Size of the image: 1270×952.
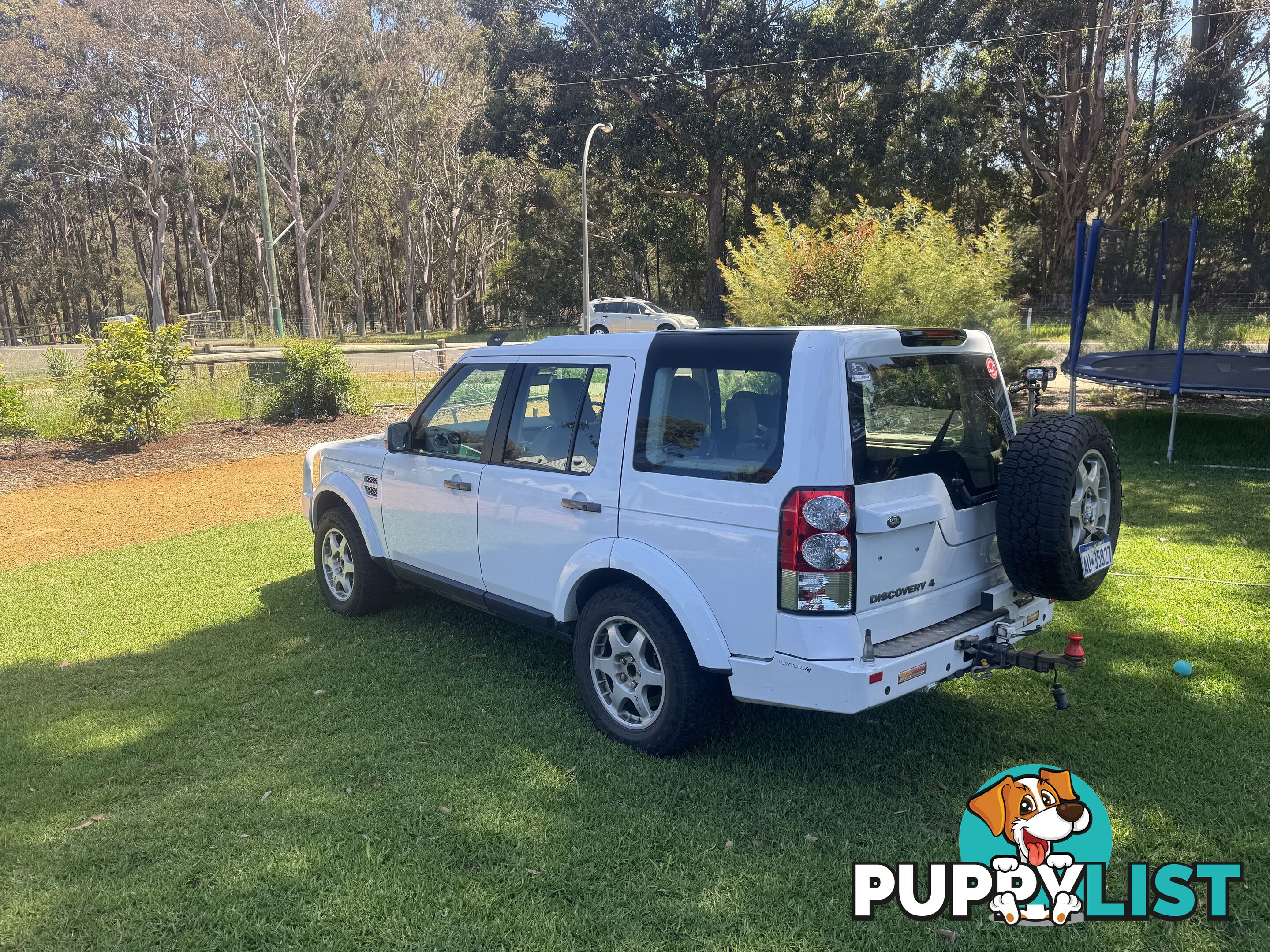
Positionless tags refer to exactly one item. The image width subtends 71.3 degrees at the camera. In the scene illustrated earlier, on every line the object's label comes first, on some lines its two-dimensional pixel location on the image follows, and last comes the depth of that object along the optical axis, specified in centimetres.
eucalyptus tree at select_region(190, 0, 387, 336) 3559
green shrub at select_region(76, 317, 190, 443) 1225
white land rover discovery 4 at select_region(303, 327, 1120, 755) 330
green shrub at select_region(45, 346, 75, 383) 1561
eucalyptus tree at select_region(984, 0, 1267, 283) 2895
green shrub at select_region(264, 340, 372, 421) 1476
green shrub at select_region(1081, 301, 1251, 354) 1449
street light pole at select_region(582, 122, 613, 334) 2718
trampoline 1006
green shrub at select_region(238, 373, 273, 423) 1484
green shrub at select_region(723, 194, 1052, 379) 1273
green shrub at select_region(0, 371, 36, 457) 1254
